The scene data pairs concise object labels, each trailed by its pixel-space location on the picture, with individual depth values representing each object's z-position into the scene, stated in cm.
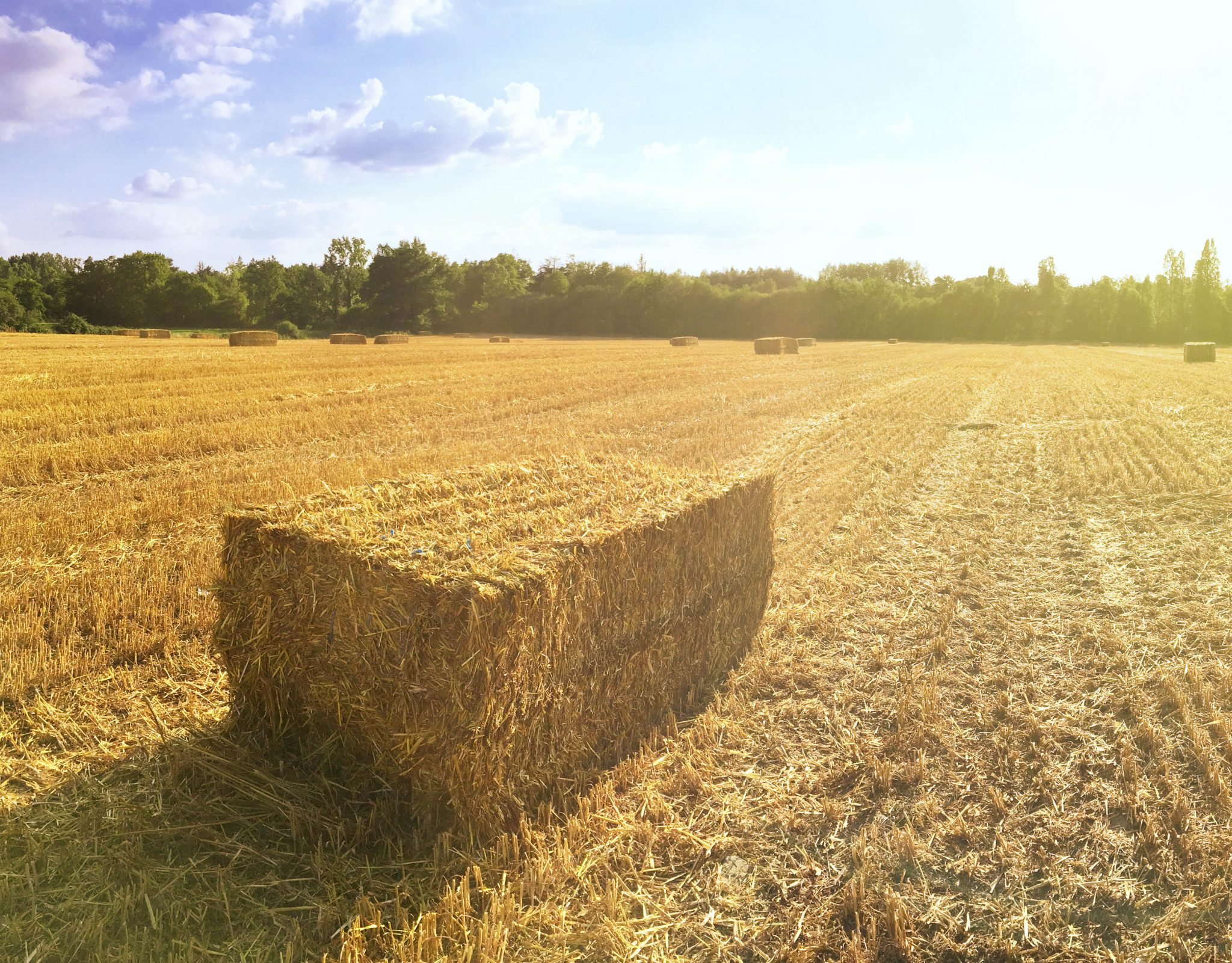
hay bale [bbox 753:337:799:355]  4378
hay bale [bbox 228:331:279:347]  3981
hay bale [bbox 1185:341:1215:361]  4028
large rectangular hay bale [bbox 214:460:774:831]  368
